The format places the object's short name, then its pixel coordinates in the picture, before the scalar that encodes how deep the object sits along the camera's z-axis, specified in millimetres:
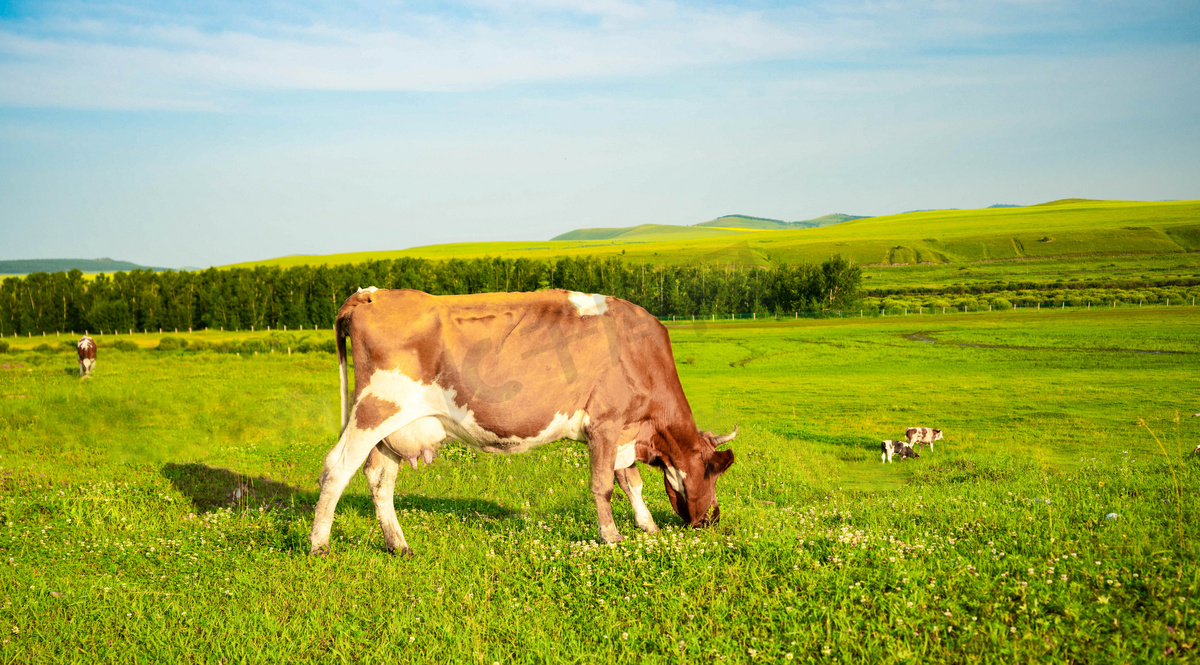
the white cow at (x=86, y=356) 36281
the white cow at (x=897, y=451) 18359
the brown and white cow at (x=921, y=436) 19219
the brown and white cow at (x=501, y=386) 7461
